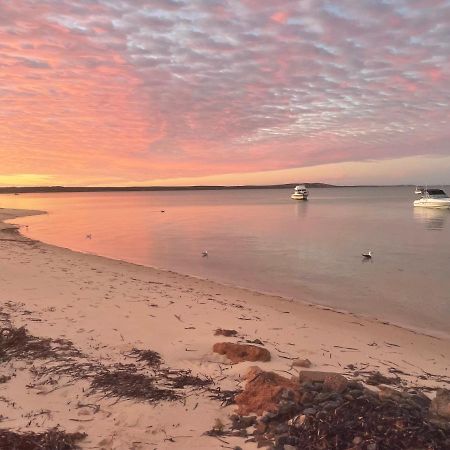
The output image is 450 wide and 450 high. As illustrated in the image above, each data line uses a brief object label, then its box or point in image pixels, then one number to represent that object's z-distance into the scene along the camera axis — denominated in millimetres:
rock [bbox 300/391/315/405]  4465
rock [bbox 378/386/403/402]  4457
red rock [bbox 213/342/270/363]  6555
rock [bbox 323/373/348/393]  4652
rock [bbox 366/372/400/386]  5855
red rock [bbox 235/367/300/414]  4590
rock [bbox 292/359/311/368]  6500
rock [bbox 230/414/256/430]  4402
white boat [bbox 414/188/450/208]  65500
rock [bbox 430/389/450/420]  4164
